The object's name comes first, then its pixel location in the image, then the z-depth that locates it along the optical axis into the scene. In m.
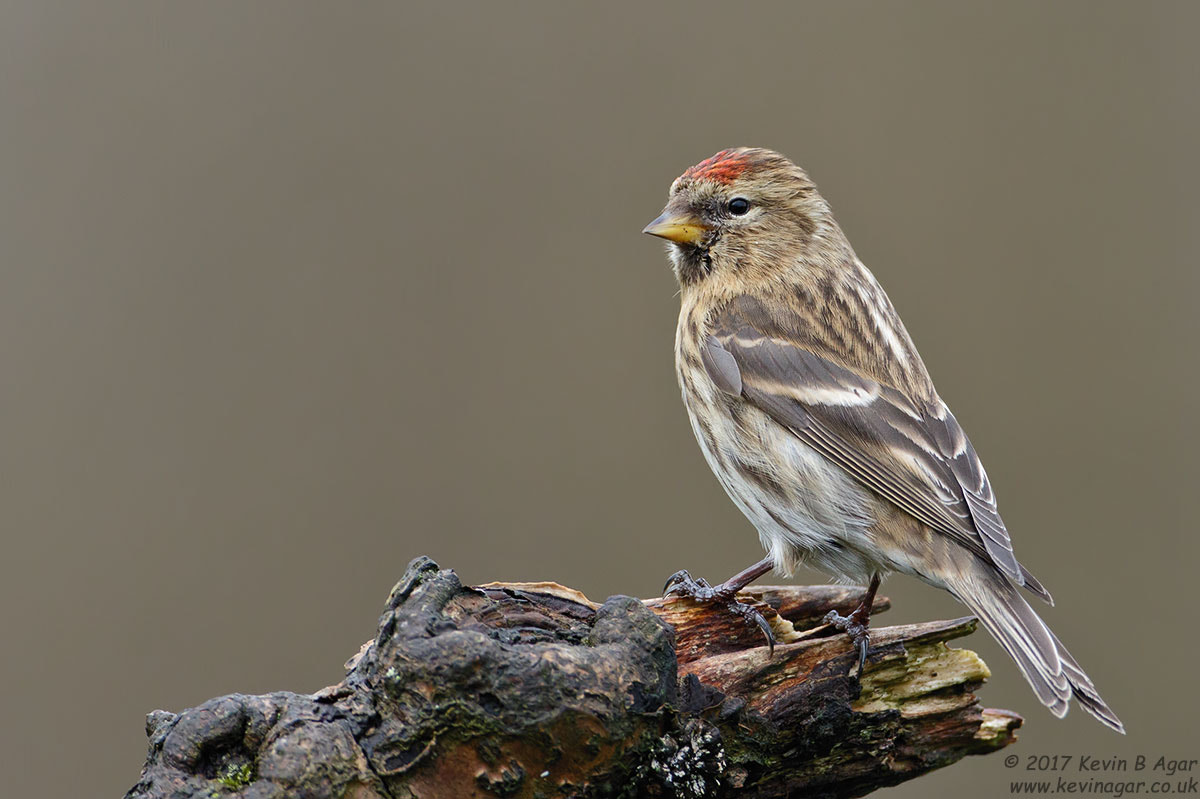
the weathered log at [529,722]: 5.15
